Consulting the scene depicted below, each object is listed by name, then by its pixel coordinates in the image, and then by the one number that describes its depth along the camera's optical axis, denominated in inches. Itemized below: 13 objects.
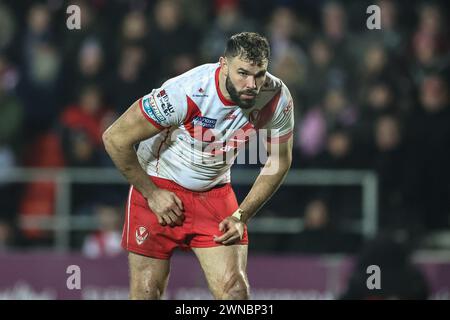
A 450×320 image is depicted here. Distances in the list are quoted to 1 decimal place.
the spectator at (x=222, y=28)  493.0
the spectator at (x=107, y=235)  465.1
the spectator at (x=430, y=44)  480.4
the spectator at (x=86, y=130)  479.5
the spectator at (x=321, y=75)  478.9
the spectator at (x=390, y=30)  494.6
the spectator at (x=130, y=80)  474.9
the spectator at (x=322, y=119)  472.1
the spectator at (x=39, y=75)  505.7
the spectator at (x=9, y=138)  496.4
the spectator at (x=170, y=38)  487.5
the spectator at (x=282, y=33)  488.1
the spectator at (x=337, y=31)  488.7
